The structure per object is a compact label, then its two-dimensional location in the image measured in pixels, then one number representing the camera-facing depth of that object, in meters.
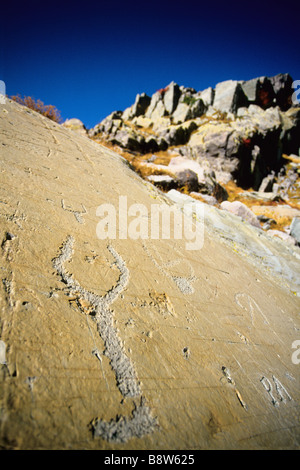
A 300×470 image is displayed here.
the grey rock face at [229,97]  26.80
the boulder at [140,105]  34.19
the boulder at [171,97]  30.09
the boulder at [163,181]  6.64
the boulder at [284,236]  6.97
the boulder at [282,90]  31.91
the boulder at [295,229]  7.11
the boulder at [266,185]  21.88
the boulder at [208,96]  28.22
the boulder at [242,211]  7.02
